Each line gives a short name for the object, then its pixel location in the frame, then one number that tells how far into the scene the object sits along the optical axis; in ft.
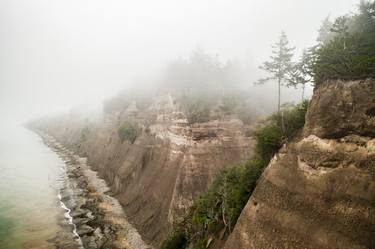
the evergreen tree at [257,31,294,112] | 109.81
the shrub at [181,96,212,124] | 142.62
